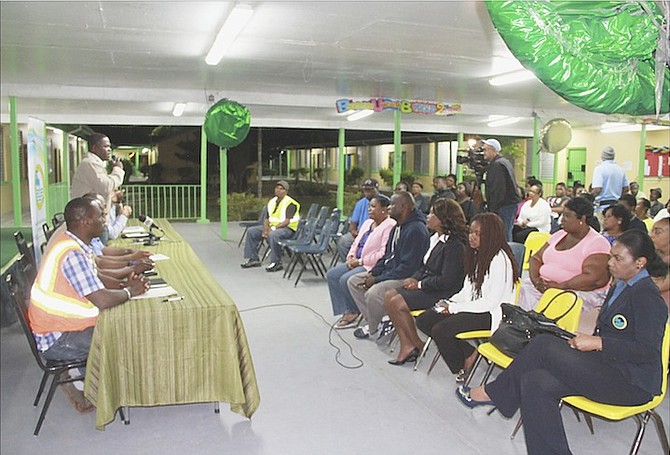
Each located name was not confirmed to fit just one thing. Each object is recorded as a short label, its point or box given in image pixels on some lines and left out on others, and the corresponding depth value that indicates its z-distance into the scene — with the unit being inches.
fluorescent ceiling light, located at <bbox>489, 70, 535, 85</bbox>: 293.8
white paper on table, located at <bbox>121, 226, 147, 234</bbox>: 236.9
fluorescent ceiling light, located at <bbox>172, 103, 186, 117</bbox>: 444.1
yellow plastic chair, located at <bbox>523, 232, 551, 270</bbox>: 192.9
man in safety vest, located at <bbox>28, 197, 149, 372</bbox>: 117.1
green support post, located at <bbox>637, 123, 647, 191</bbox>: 509.0
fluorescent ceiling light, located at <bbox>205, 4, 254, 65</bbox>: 178.5
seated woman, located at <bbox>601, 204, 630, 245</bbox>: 168.9
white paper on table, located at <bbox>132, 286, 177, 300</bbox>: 126.5
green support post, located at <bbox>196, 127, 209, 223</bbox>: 522.3
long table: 114.3
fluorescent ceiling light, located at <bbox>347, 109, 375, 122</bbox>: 487.3
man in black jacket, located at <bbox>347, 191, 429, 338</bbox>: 174.9
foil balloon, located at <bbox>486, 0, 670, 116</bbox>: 74.4
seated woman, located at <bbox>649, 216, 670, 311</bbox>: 146.5
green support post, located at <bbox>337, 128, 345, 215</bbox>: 550.3
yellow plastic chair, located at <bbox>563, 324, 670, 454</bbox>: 99.6
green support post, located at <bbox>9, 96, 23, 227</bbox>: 354.3
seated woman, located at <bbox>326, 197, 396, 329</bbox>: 195.5
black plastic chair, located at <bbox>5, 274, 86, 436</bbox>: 116.5
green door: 632.4
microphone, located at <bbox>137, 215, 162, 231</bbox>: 257.3
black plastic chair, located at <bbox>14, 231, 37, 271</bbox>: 171.5
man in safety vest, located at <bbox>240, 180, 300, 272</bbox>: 309.6
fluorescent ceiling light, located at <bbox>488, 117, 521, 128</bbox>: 563.0
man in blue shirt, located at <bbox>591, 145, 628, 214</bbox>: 311.0
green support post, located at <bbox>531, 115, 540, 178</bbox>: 477.1
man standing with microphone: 208.5
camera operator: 224.2
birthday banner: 373.7
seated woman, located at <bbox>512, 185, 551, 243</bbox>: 291.4
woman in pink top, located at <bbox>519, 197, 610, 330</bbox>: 150.2
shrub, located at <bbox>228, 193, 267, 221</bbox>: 570.9
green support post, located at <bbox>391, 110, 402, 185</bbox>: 411.8
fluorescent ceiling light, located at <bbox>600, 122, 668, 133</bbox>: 556.6
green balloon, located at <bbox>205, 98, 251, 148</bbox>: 291.7
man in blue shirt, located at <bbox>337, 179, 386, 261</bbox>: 274.2
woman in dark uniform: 99.4
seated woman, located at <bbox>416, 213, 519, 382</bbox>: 140.9
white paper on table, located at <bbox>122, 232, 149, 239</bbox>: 222.5
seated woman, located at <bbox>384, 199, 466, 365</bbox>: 158.1
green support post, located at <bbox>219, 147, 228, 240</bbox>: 422.6
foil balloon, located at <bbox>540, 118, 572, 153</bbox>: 385.1
